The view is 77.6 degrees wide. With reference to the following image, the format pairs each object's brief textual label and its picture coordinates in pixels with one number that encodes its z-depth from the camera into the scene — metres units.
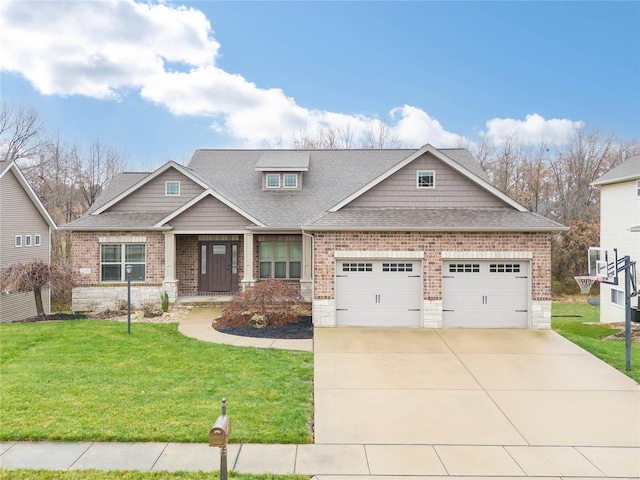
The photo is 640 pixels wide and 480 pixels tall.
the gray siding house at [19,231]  17.17
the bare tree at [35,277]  13.67
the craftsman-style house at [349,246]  11.95
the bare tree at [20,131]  27.41
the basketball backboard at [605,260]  19.17
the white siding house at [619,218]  18.75
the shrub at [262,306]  12.45
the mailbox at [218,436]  3.86
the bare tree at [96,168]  30.47
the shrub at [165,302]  14.46
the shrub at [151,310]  13.93
